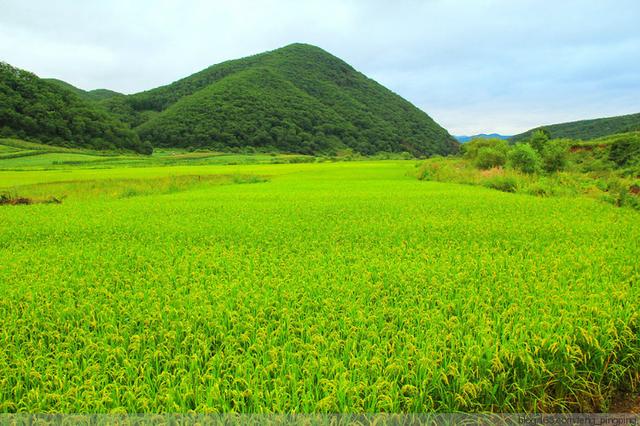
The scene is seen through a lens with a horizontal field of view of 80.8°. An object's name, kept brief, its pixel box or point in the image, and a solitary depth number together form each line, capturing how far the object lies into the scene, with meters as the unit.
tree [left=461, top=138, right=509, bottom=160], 35.98
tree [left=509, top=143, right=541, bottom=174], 24.03
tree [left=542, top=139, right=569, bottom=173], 26.64
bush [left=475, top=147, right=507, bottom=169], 30.72
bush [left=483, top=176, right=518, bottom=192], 18.97
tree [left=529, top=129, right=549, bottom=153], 29.69
